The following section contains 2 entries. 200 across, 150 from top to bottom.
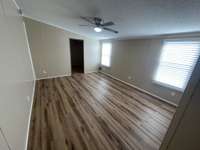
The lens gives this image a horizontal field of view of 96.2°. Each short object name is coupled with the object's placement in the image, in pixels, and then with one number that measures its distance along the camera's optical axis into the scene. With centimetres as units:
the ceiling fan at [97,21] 234
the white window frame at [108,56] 511
